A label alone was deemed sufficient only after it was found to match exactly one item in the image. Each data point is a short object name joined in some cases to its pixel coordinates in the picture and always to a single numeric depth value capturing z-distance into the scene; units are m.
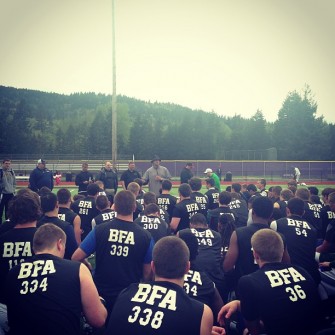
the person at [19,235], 4.17
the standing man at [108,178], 13.06
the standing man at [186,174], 13.62
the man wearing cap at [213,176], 13.56
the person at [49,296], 3.06
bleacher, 46.25
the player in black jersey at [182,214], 7.73
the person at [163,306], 2.62
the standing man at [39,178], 13.01
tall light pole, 19.53
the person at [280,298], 3.23
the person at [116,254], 4.47
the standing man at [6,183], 12.27
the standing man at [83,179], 13.05
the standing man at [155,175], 13.25
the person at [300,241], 5.36
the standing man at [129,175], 12.80
